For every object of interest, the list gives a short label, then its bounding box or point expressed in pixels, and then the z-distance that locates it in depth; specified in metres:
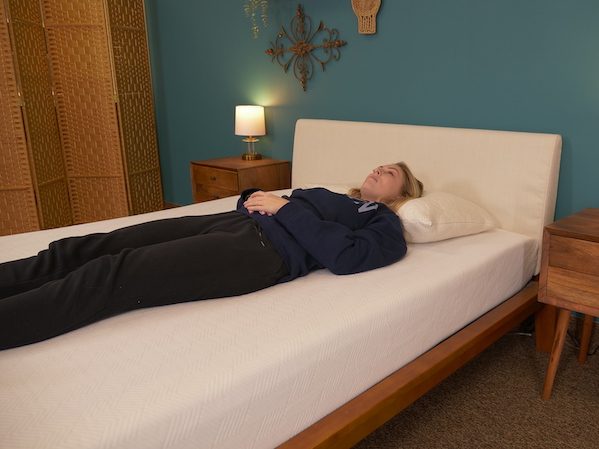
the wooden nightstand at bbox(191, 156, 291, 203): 3.27
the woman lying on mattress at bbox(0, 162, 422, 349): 1.35
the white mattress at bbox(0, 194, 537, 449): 1.05
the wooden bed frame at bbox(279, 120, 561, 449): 1.39
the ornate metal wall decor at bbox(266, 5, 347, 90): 3.02
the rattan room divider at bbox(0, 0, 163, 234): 3.54
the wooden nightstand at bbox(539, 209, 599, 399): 1.72
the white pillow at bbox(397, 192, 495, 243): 1.97
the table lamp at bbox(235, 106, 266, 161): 3.42
